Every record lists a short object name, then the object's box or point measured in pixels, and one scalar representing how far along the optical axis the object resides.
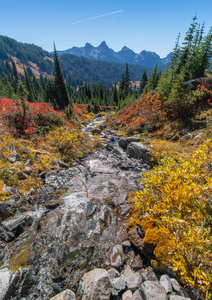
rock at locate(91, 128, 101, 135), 25.21
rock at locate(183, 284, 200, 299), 2.88
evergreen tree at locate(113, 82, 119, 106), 72.56
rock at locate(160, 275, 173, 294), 3.19
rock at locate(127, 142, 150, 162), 13.33
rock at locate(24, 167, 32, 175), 9.06
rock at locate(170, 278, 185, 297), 3.12
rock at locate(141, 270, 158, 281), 3.86
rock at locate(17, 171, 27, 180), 8.42
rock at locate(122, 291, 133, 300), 3.38
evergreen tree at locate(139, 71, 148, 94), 59.04
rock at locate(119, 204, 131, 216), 6.93
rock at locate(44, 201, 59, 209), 7.50
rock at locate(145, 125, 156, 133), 17.94
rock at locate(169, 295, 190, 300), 2.89
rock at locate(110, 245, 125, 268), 4.62
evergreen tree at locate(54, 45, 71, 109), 35.34
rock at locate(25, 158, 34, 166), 9.89
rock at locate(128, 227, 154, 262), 4.45
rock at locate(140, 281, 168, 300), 2.96
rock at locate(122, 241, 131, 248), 5.22
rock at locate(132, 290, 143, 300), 3.18
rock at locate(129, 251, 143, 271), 4.44
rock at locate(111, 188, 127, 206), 7.83
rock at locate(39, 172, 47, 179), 9.64
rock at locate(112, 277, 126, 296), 3.55
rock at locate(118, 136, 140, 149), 17.10
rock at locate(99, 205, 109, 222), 6.79
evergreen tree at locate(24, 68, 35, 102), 49.41
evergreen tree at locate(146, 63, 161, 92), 34.78
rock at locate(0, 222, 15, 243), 5.35
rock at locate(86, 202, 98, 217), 7.18
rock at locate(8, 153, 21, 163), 9.19
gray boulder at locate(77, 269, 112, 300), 3.40
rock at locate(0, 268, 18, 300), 3.64
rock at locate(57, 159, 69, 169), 12.01
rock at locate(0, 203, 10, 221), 5.99
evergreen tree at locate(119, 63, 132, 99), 60.50
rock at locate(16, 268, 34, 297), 4.00
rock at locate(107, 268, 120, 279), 4.18
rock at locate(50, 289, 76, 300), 3.64
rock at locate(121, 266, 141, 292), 3.63
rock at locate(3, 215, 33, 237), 5.64
